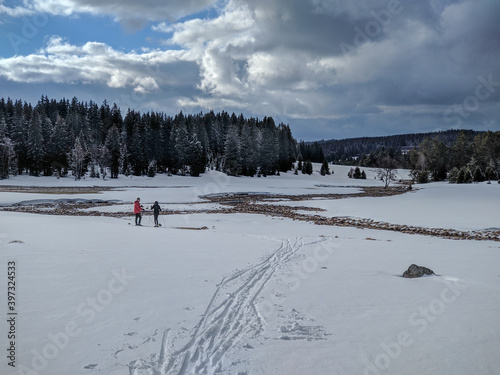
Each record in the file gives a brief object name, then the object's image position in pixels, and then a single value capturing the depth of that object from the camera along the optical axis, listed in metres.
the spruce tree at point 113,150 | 79.44
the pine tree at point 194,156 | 87.56
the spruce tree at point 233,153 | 88.62
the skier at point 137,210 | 22.94
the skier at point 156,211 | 23.00
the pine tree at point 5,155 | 67.14
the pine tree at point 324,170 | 120.06
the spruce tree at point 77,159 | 72.12
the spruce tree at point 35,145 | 73.12
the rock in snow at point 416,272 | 9.54
